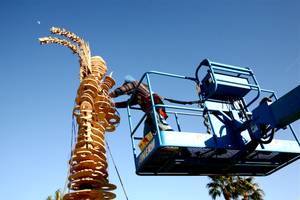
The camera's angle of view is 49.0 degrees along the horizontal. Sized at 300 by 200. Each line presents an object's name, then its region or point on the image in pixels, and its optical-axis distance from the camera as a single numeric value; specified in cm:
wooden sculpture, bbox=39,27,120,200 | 791
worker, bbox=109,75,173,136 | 684
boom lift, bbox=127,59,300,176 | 558
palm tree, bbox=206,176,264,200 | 2331
